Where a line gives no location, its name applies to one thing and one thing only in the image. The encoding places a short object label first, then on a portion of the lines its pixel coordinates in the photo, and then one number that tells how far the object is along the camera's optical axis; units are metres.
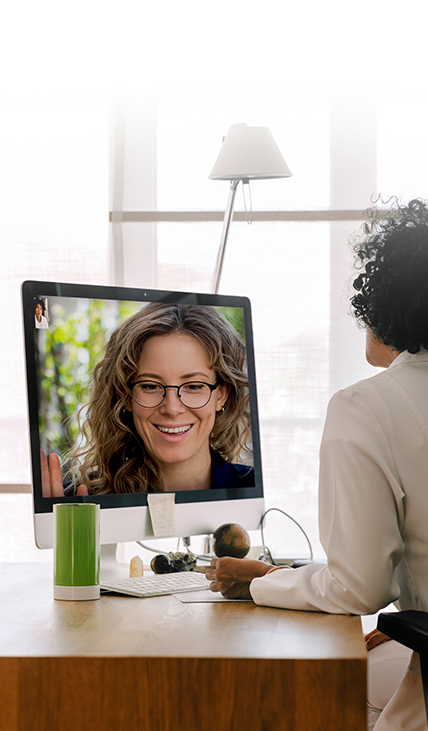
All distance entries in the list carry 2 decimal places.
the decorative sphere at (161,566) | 2.82
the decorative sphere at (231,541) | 2.86
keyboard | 2.62
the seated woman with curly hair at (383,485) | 2.43
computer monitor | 2.76
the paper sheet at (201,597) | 2.57
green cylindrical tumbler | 2.57
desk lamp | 3.49
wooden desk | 2.24
